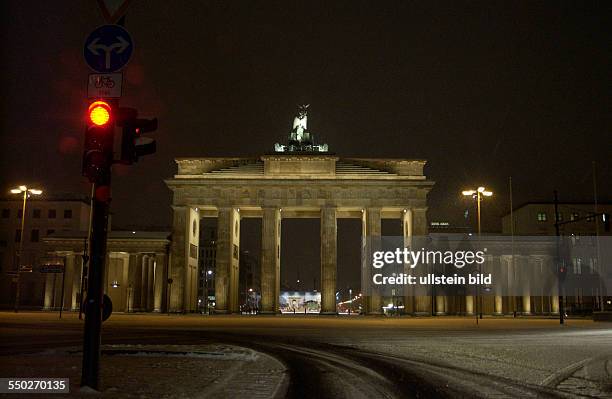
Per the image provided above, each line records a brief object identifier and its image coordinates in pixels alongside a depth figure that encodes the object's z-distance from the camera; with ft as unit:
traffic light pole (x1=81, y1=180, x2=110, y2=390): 32.53
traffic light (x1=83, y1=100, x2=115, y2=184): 32.99
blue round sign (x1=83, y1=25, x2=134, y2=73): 32.63
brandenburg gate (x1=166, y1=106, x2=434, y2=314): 224.53
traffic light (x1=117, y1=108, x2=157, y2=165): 33.91
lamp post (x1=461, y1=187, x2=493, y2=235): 159.86
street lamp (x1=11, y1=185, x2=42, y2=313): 180.75
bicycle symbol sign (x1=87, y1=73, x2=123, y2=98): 33.42
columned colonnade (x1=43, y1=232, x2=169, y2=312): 237.45
